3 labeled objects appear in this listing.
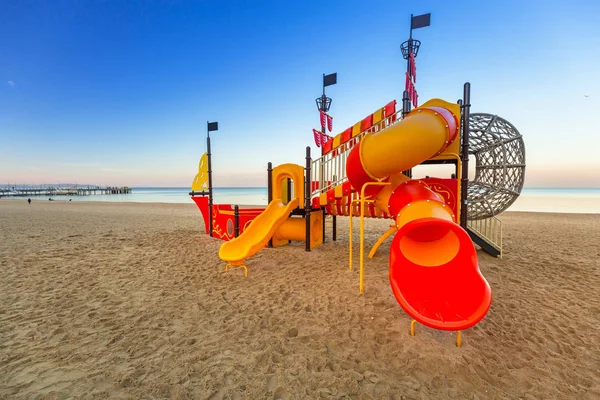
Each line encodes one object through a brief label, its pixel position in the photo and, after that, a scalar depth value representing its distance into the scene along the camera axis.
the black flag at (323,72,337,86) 10.59
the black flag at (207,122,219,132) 9.84
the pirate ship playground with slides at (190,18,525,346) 3.23
